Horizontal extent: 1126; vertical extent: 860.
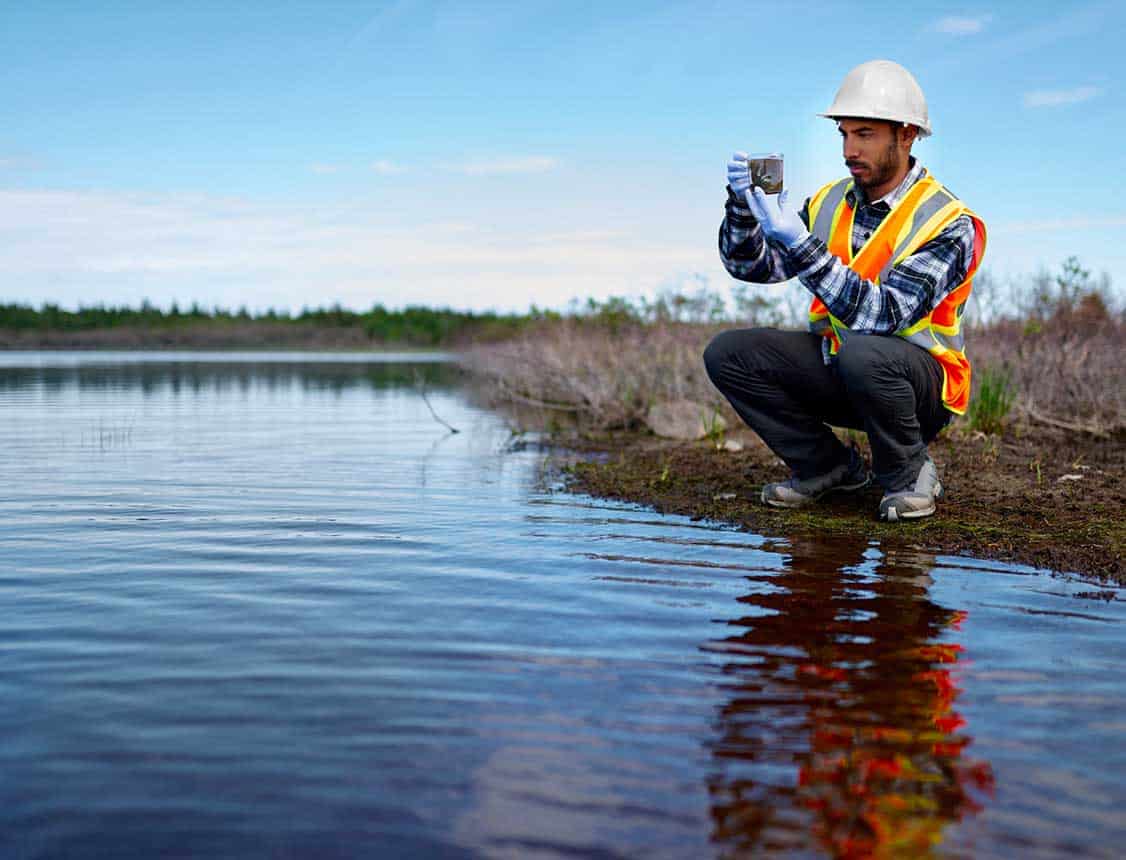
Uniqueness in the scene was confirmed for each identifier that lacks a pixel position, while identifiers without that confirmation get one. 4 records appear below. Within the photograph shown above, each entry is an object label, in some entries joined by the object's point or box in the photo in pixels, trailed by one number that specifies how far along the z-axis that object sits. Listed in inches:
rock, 414.0
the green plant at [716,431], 360.3
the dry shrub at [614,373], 474.6
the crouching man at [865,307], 193.5
